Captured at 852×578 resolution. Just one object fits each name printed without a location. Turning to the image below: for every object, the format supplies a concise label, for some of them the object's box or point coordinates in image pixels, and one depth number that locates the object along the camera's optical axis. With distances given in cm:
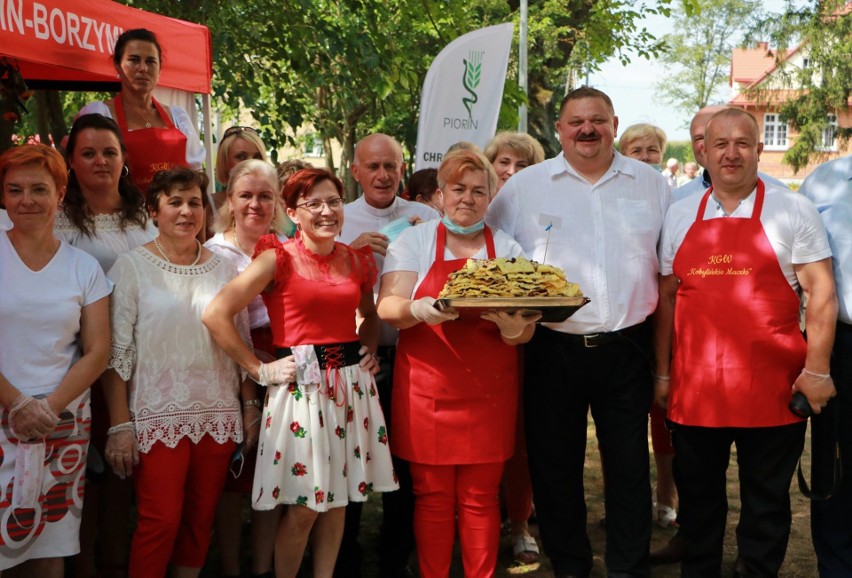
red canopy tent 475
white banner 705
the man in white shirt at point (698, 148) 457
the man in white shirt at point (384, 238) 409
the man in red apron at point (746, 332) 362
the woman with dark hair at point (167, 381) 345
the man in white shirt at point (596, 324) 383
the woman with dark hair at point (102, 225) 369
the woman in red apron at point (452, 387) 366
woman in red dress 353
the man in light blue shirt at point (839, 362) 378
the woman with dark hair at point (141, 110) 439
